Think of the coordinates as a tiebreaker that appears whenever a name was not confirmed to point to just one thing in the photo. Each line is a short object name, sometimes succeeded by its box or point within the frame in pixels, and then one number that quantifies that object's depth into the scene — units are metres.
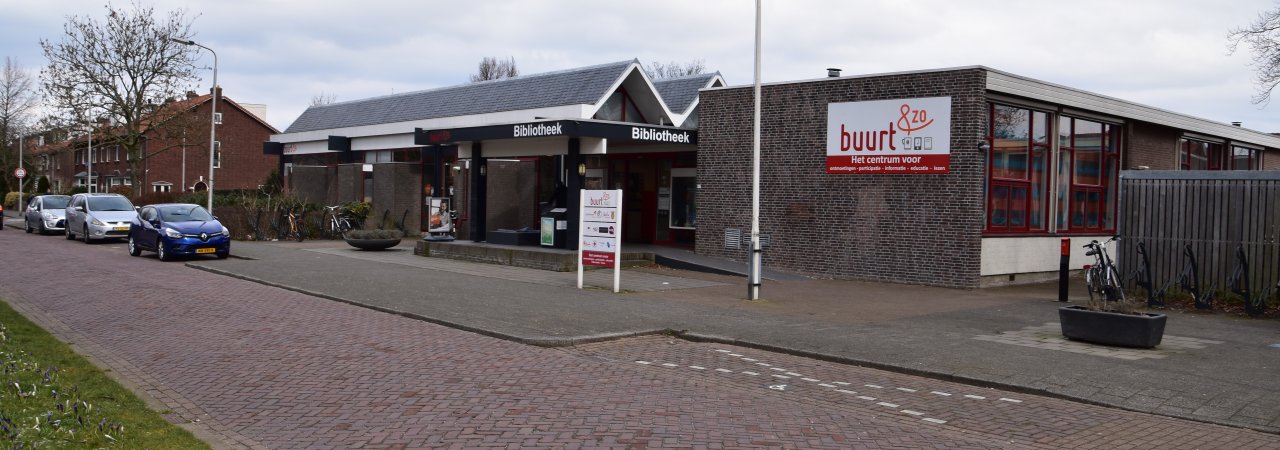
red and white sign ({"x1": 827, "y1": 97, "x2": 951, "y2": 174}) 18.89
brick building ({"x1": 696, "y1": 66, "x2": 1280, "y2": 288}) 18.75
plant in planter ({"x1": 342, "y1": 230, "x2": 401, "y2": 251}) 26.38
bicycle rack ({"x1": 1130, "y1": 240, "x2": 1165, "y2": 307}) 16.09
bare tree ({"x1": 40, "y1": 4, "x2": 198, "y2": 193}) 40.97
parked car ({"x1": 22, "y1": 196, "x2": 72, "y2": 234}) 33.84
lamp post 30.60
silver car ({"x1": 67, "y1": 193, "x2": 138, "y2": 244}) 29.12
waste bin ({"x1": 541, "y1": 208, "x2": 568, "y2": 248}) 23.03
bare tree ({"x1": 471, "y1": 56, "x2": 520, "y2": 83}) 69.25
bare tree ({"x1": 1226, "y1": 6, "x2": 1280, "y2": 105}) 25.08
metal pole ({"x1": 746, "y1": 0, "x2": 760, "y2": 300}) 15.91
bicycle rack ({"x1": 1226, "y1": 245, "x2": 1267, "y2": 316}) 14.75
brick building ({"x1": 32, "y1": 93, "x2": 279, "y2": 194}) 66.81
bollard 16.61
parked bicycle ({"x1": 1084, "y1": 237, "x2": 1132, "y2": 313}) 15.32
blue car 22.92
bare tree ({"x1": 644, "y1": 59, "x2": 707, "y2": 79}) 68.38
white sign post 17.16
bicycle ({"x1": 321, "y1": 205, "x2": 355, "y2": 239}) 31.59
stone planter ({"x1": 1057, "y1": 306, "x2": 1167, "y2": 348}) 10.96
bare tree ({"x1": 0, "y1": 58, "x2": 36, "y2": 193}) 67.31
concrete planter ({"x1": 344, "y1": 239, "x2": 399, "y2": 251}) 26.39
